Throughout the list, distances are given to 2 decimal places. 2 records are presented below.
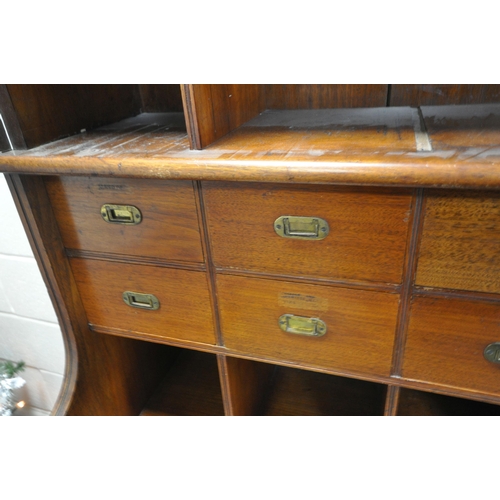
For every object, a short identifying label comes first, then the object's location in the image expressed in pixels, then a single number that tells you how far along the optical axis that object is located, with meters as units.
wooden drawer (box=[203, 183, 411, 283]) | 0.57
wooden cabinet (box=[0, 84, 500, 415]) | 0.55
